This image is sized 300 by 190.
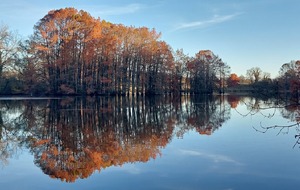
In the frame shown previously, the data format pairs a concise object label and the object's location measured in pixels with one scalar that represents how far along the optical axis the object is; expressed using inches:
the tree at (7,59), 1886.1
